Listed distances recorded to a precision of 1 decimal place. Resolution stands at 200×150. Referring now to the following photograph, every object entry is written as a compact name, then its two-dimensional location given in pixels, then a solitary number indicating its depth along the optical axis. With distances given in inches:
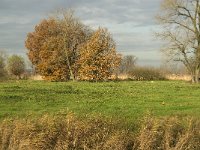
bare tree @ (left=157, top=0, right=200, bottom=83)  2415.6
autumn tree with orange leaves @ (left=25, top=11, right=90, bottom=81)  2760.8
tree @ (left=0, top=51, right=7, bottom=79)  3139.8
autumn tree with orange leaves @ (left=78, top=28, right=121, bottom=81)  2662.4
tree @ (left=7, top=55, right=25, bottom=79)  3683.6
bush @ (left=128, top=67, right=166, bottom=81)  3172.0
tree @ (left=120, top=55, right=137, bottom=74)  4258.4
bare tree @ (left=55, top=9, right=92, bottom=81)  2748.5
